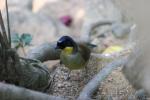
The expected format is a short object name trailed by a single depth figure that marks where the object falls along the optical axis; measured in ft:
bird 17.97
